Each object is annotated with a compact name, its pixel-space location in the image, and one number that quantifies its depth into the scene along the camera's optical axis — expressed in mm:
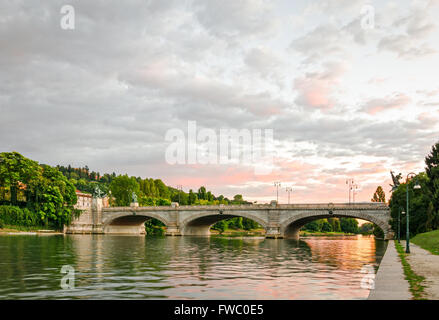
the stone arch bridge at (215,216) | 87750
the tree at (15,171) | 98125
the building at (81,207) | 118562
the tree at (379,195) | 147250
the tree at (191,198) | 188750
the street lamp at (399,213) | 71362
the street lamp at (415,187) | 37744
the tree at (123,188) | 148500
